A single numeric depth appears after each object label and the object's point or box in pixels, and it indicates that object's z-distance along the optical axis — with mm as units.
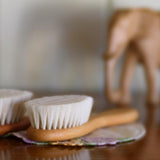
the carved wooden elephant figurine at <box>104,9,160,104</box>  922
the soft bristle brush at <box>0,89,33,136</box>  712
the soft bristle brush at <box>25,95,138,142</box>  689
